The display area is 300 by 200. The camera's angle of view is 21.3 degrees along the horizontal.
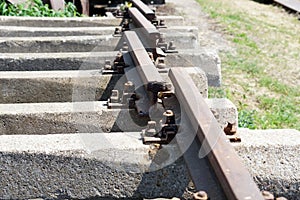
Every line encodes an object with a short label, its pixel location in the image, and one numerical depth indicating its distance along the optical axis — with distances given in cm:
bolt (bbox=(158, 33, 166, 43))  645
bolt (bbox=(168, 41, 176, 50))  641
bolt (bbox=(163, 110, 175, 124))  375
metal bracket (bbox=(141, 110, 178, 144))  364
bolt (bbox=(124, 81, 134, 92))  453
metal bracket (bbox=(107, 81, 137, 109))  442
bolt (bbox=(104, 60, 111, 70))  554
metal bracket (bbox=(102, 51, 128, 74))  547
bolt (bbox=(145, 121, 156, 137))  370
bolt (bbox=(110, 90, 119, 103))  446
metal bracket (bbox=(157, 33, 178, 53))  636
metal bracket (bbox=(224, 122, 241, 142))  361
